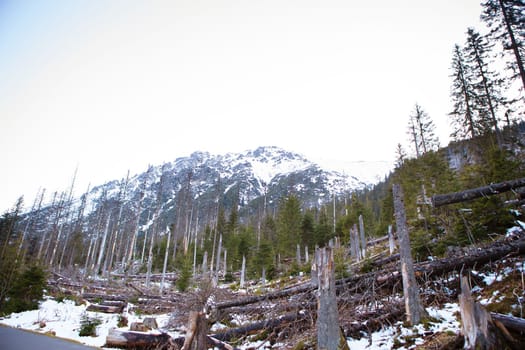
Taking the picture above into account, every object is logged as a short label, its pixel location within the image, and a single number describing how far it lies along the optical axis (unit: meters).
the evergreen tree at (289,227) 38.16
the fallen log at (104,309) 15.00
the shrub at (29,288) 14.95
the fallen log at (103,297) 19.30
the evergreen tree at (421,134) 31.25
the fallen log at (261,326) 6.48
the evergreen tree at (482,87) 22.98
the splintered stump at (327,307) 4.68
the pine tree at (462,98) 24.79
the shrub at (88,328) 9.19
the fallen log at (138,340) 5.36
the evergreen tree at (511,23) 17.56
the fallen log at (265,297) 7.02
